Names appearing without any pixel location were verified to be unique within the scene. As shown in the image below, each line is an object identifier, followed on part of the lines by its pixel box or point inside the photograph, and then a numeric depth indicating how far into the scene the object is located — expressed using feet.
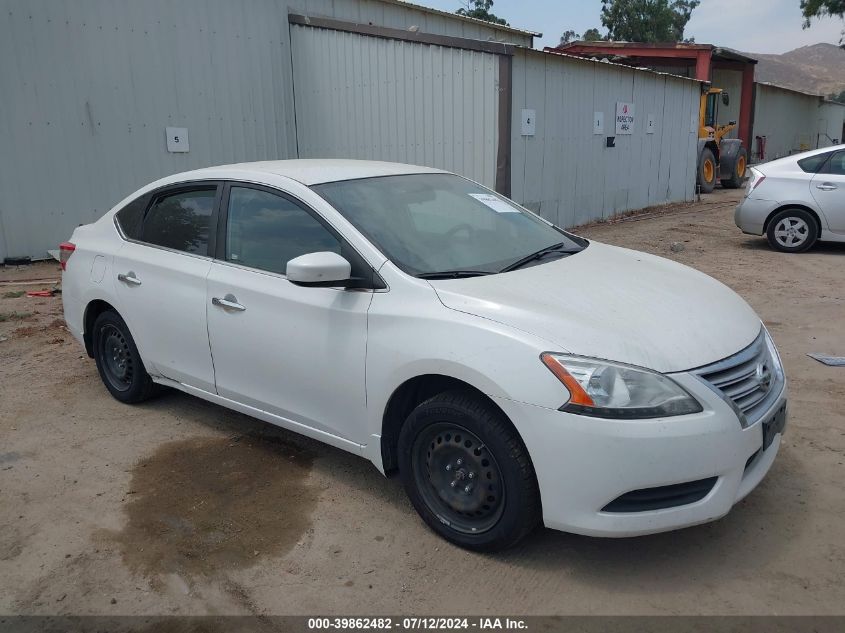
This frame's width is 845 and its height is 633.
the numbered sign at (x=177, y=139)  35.79
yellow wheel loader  64.28
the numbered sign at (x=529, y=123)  35.62
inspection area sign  44.80
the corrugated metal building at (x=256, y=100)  32.22
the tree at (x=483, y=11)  157.89
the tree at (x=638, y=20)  174.60
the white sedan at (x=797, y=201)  30.63
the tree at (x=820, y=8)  106.73
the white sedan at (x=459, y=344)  8.80
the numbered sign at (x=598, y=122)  42.54
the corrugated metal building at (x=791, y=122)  106.73
